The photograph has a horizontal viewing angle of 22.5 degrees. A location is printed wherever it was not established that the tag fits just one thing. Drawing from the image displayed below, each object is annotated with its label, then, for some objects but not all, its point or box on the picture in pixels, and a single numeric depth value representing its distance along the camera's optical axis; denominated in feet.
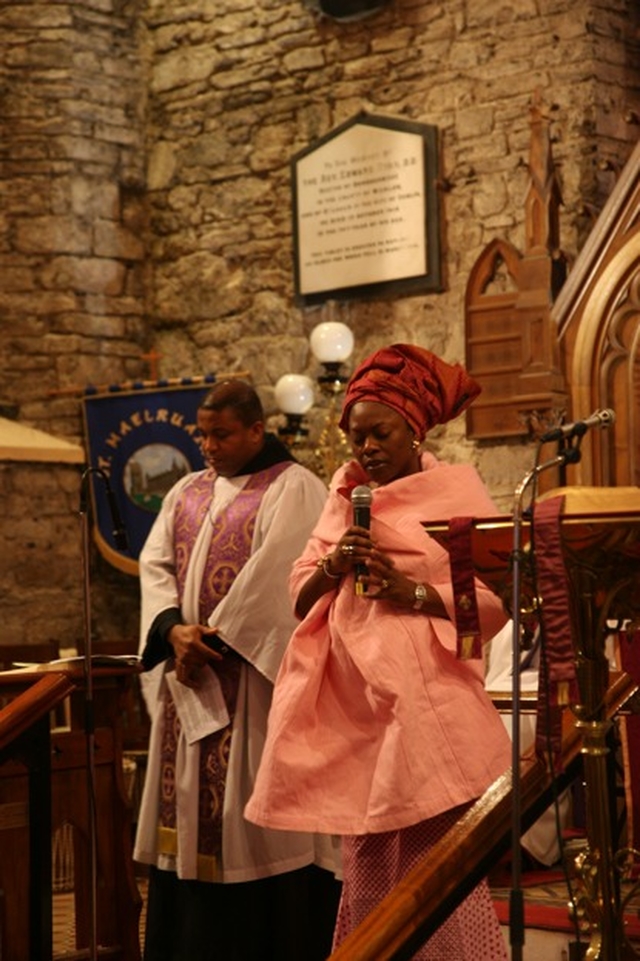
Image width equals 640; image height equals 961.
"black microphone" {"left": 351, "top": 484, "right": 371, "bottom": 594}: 10.51
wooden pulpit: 9.36
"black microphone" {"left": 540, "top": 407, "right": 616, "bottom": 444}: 9.55
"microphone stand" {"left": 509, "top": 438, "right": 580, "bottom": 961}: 8.77
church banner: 30.12
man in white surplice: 15.01
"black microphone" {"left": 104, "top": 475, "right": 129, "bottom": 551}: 14.87
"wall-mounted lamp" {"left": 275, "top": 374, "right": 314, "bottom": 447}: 27.55
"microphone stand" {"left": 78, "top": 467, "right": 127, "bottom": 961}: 13.14
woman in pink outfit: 10.56
